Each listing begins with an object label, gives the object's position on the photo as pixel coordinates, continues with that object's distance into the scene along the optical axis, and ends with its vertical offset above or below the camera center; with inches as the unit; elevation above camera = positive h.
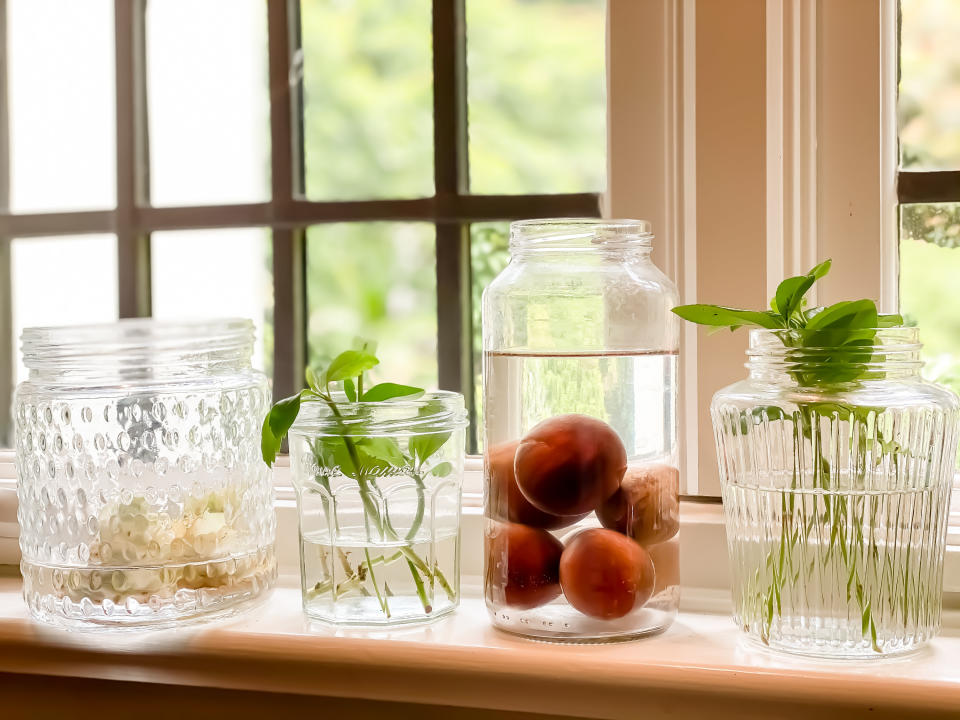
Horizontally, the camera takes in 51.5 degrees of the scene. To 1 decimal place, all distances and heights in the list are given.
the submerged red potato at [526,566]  29.0 -6.8
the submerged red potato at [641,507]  28.9 -5.0
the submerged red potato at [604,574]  27.7 -6.7
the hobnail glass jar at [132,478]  31.4 -4.5
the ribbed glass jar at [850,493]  26.5 -4.3
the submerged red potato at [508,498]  29.3 -4.9
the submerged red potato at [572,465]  28.2 -3.7
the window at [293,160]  41.3 +7.9
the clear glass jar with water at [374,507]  31.0 -5.4
